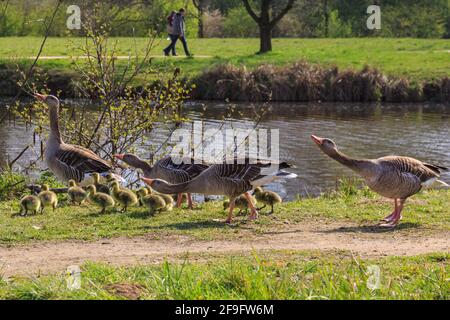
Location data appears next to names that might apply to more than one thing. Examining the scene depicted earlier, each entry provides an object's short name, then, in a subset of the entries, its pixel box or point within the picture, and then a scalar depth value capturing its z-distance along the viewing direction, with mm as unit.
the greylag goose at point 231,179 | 12000
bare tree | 43188
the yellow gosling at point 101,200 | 12711
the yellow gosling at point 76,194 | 13398
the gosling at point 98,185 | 13859
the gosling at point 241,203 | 12833
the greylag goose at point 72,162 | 14445
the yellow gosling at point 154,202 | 12531
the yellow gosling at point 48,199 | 12828
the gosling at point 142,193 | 13586
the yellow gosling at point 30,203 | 12477
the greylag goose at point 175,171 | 13445
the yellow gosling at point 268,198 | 12891
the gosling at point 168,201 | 12914
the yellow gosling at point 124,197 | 13000
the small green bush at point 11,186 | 14983
